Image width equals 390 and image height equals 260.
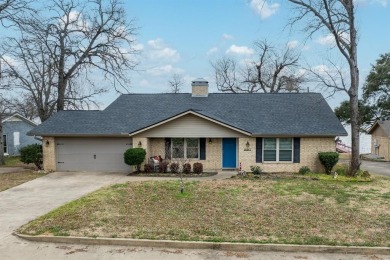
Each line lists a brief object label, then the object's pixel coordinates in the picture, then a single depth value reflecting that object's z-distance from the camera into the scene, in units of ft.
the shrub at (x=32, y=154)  69.21
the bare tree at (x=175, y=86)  176.64
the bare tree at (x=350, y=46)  66.90
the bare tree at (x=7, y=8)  64.54
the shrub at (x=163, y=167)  64.59
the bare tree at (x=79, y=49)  97.30
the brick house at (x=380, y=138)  109.60
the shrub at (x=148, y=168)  64.95
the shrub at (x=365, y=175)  60.60
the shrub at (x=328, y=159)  62.54
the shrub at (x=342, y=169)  63.00
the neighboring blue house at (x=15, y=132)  111.14
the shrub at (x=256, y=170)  63.52
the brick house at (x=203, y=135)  65.26
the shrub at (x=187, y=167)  64.39
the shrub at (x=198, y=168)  63.52
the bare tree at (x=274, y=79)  140.67
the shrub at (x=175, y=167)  64.80
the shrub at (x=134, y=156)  63.26
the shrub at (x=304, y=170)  63.67
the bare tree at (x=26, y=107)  130.99
